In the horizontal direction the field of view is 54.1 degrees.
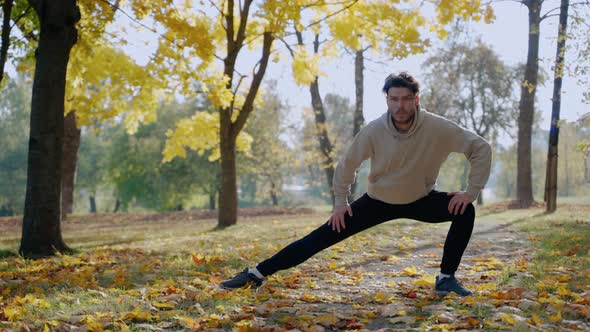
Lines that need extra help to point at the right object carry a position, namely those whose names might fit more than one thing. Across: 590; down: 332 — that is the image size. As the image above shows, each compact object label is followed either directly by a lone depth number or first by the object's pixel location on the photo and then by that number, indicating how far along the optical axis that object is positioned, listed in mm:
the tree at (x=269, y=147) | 35719
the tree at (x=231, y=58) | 11508
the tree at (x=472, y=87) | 33094
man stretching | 4789
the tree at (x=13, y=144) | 43250
